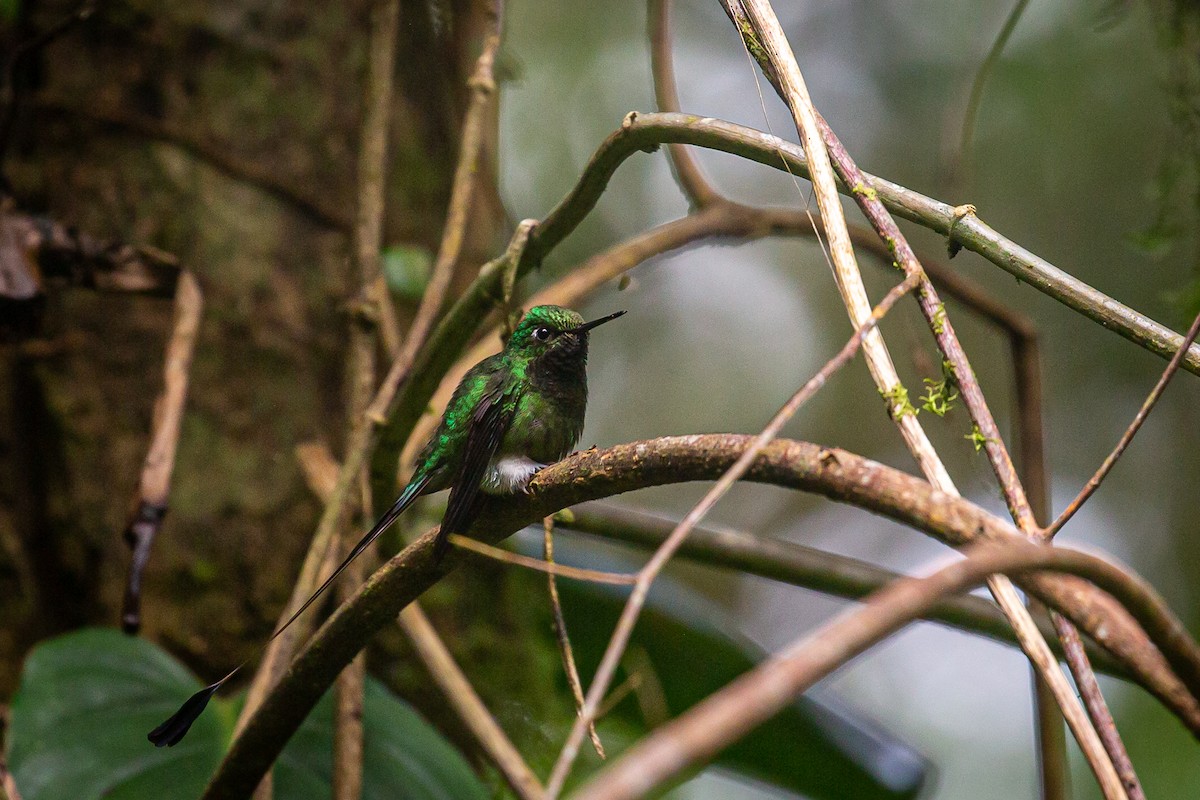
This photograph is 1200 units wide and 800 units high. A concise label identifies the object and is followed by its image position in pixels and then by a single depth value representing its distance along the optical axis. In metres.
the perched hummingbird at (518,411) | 4.23
